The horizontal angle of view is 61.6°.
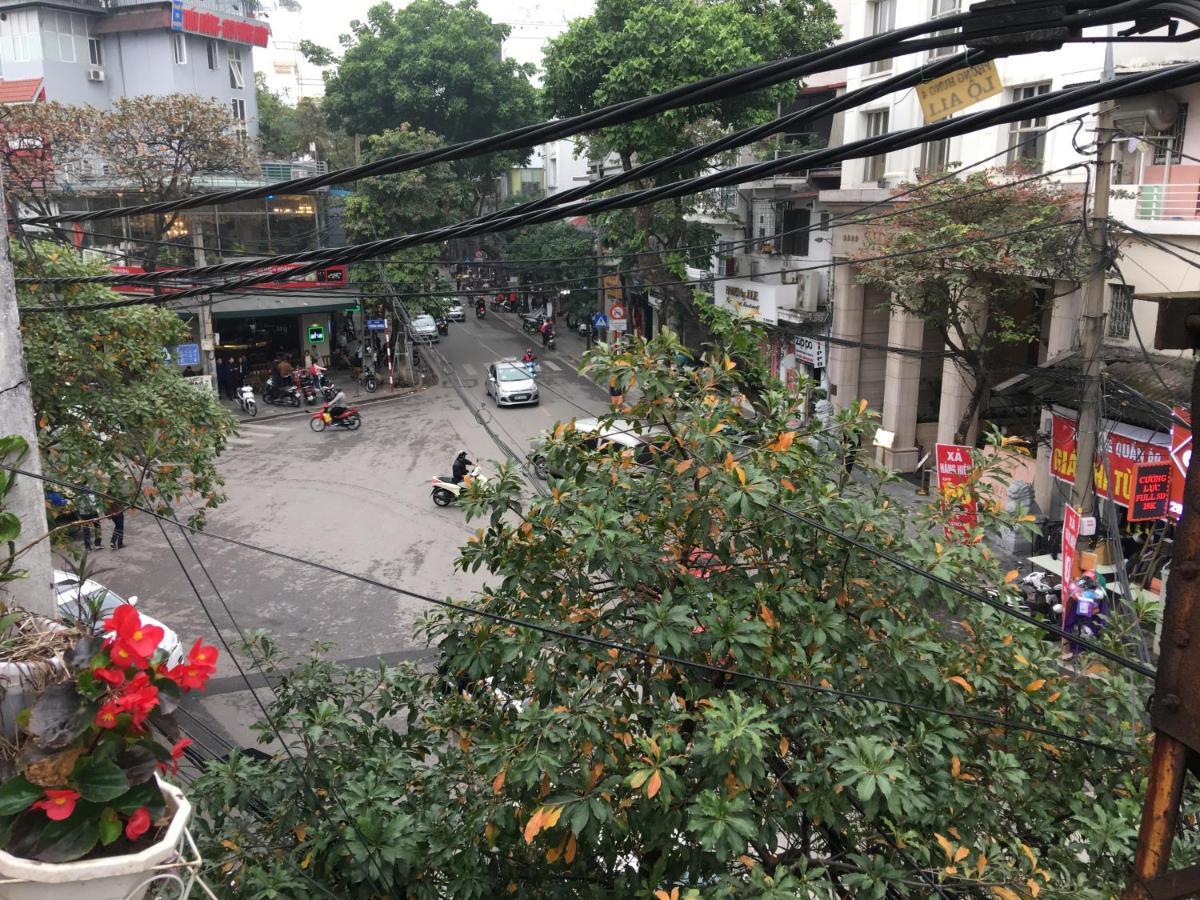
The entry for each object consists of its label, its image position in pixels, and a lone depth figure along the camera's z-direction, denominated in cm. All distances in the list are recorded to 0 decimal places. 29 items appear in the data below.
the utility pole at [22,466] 412
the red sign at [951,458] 1355
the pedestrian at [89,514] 1232
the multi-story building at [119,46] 3222
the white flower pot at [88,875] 245
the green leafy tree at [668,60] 2369
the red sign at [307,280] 2508
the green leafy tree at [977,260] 1552
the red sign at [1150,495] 1312
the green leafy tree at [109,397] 991
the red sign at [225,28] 3419
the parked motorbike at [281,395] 3023
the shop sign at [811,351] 2530
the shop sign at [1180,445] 1122
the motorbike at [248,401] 2879
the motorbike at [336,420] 2666
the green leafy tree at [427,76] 3838
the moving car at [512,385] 2859
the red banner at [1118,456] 1372
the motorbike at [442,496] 1981
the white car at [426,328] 3828
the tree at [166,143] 2517
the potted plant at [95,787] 247
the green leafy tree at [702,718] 404
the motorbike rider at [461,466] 1925
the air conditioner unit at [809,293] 2576
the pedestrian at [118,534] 1719
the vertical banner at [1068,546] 1085
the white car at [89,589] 1023
